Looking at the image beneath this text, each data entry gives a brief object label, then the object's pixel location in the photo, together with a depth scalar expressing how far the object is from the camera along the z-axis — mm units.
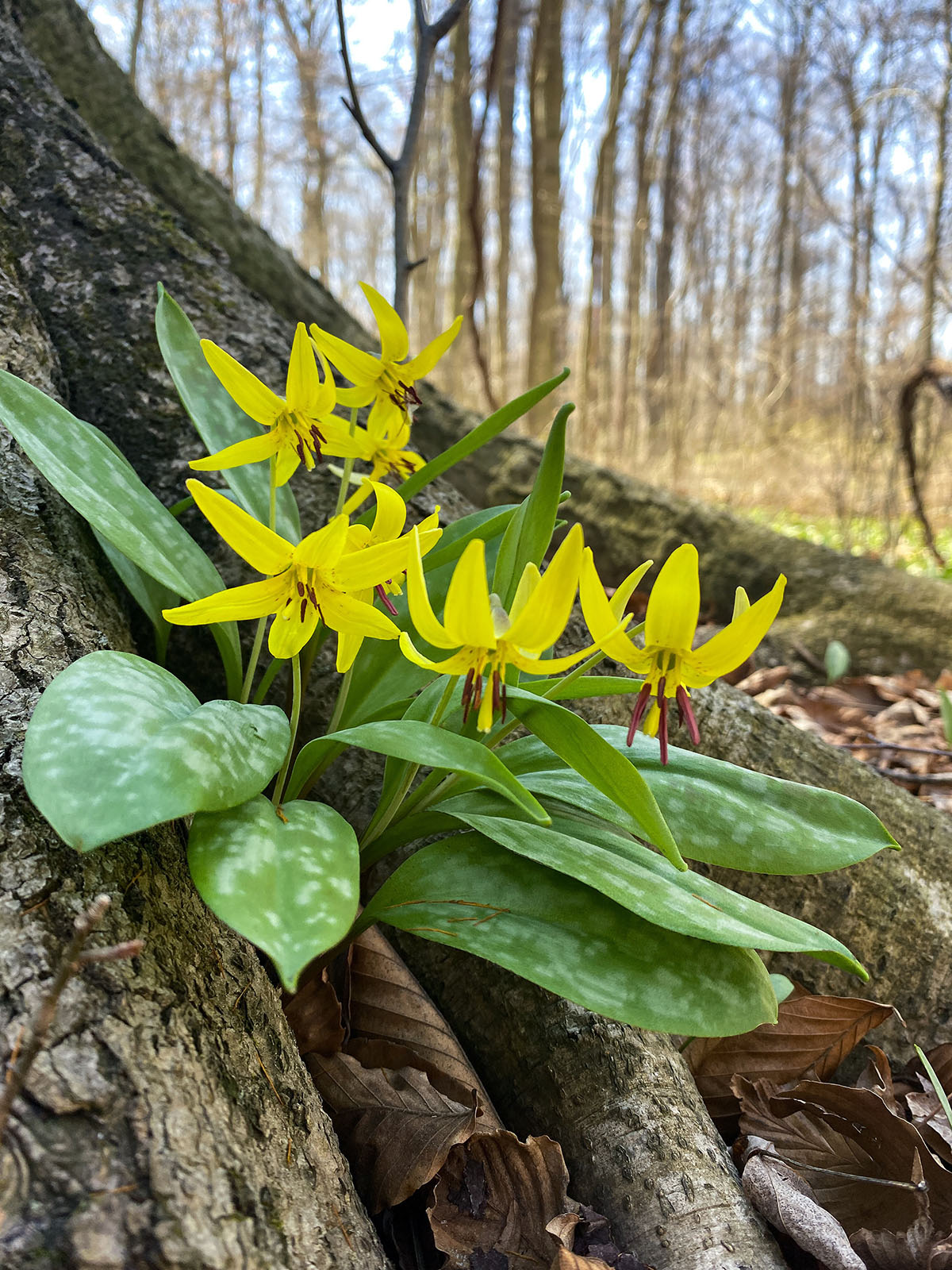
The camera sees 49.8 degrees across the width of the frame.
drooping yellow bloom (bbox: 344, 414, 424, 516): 312
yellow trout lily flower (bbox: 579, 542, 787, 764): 221
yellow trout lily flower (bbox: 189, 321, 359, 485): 264
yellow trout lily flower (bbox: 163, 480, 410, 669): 231
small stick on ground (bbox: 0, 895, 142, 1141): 167
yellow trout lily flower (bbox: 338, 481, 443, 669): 250
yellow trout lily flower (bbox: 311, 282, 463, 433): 294
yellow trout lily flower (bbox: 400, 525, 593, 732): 210
